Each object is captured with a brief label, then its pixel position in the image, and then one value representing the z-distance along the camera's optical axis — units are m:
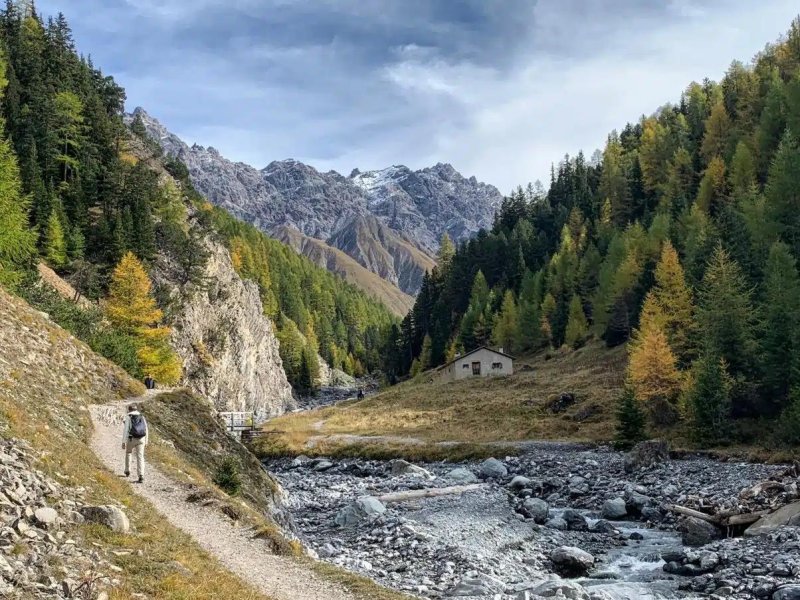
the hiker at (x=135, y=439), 17.53
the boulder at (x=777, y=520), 21.47
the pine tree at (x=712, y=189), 86.50
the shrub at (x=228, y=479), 22.25
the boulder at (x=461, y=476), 37.16
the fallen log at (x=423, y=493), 31.38
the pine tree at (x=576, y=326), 91.06
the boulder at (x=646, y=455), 37.31
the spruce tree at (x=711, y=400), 40.00
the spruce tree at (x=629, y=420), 44.28
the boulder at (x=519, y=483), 35.56
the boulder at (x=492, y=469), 40.06
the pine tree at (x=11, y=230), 38.69
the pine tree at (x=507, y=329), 104.88
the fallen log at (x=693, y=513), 23.72
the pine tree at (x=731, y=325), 42.41
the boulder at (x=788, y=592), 15.02
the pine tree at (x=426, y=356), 121.94
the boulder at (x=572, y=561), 20.47
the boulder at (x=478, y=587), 16.08
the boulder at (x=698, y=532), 23.16
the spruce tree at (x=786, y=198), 55.31
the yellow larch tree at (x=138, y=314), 50.44
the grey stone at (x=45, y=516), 9.95
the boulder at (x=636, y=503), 29.29
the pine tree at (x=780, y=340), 38.84
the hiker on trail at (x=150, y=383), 36.40
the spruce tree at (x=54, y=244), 56.34
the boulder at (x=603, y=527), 26.13
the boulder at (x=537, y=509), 28.18
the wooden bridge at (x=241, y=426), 60.16
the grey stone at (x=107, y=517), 11.34
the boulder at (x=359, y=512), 26.23
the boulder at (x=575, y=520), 26.69
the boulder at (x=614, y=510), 28.95
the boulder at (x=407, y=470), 40.36
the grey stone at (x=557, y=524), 26.72
